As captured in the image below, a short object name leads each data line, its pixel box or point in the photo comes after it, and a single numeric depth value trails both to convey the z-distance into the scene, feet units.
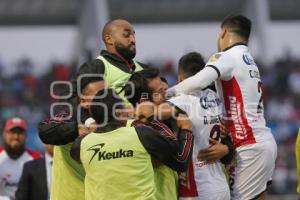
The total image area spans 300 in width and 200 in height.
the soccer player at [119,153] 47.50
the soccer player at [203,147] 53.16
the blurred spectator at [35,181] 76.07
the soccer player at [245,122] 55.47
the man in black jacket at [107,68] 52.80
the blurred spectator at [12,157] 84.64
